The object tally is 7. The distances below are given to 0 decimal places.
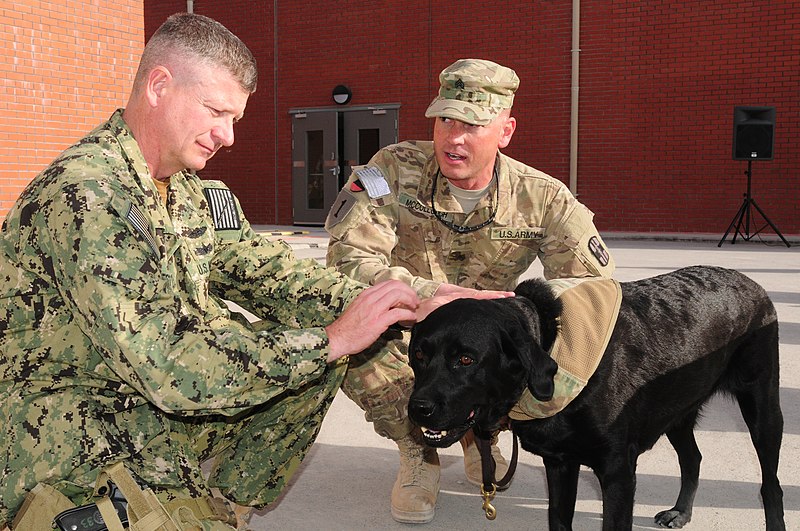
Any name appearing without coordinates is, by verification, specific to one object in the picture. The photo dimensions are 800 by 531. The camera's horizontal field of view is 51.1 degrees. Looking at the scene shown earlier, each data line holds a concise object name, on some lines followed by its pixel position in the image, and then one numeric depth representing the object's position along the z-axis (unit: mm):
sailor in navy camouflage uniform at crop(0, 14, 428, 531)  1928
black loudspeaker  14617
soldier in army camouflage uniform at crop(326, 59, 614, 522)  3463
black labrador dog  2547
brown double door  18344
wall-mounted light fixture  18312
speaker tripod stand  14366
